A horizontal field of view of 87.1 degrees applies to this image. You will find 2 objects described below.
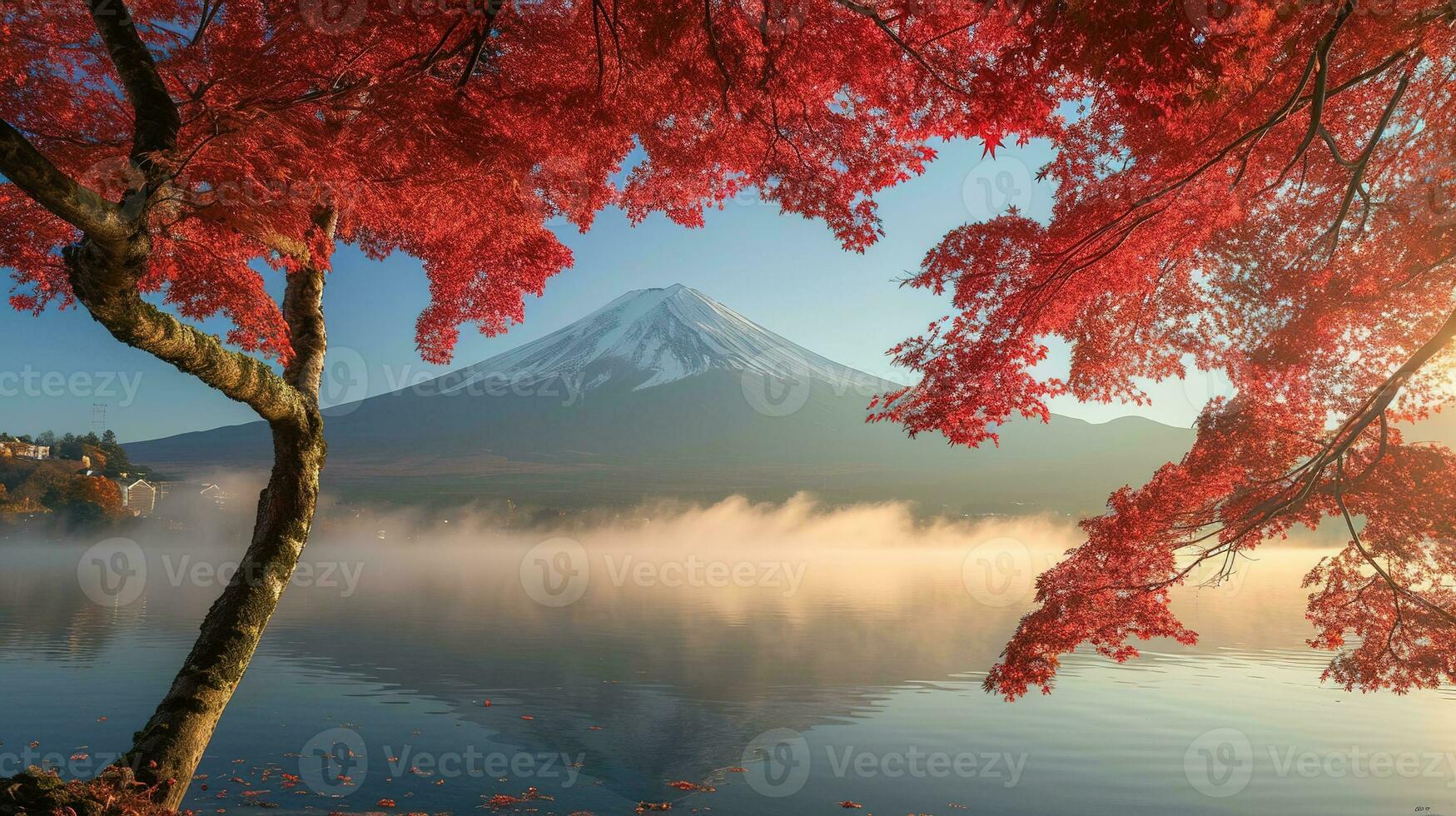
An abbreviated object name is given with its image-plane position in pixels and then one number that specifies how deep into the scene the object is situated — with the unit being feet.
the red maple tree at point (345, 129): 13.66
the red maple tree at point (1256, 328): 18.30
